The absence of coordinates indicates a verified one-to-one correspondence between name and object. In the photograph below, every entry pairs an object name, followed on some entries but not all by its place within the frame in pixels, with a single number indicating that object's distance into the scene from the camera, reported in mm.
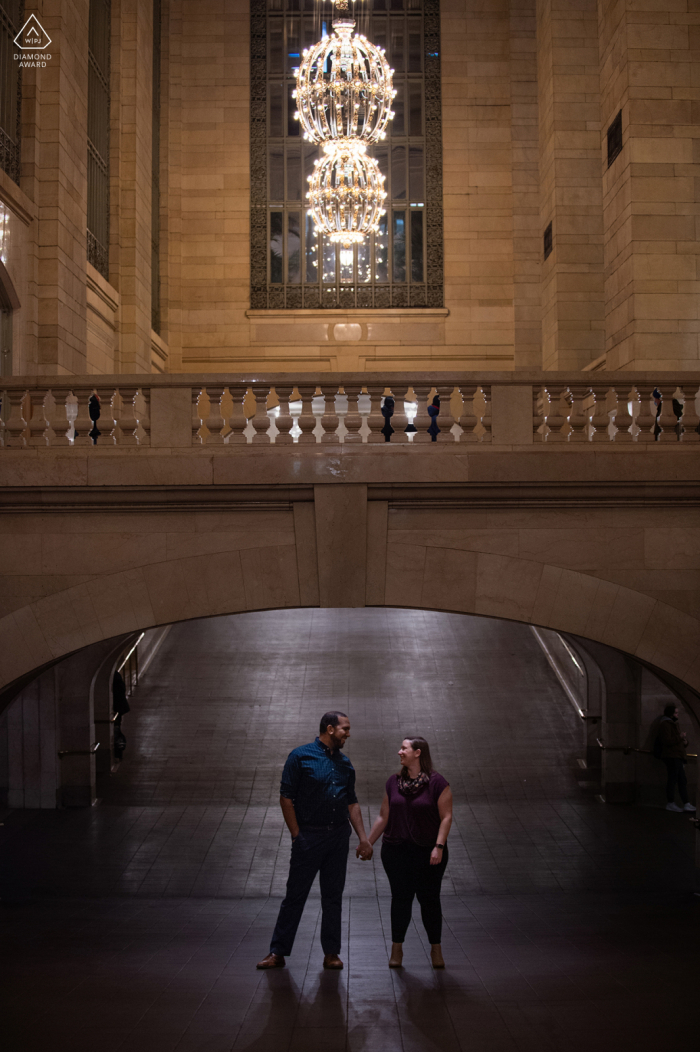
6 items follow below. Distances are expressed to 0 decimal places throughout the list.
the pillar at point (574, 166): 16125
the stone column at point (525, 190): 21672
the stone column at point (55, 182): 13180
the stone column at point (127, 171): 17828
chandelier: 13898
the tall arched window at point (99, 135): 16688
